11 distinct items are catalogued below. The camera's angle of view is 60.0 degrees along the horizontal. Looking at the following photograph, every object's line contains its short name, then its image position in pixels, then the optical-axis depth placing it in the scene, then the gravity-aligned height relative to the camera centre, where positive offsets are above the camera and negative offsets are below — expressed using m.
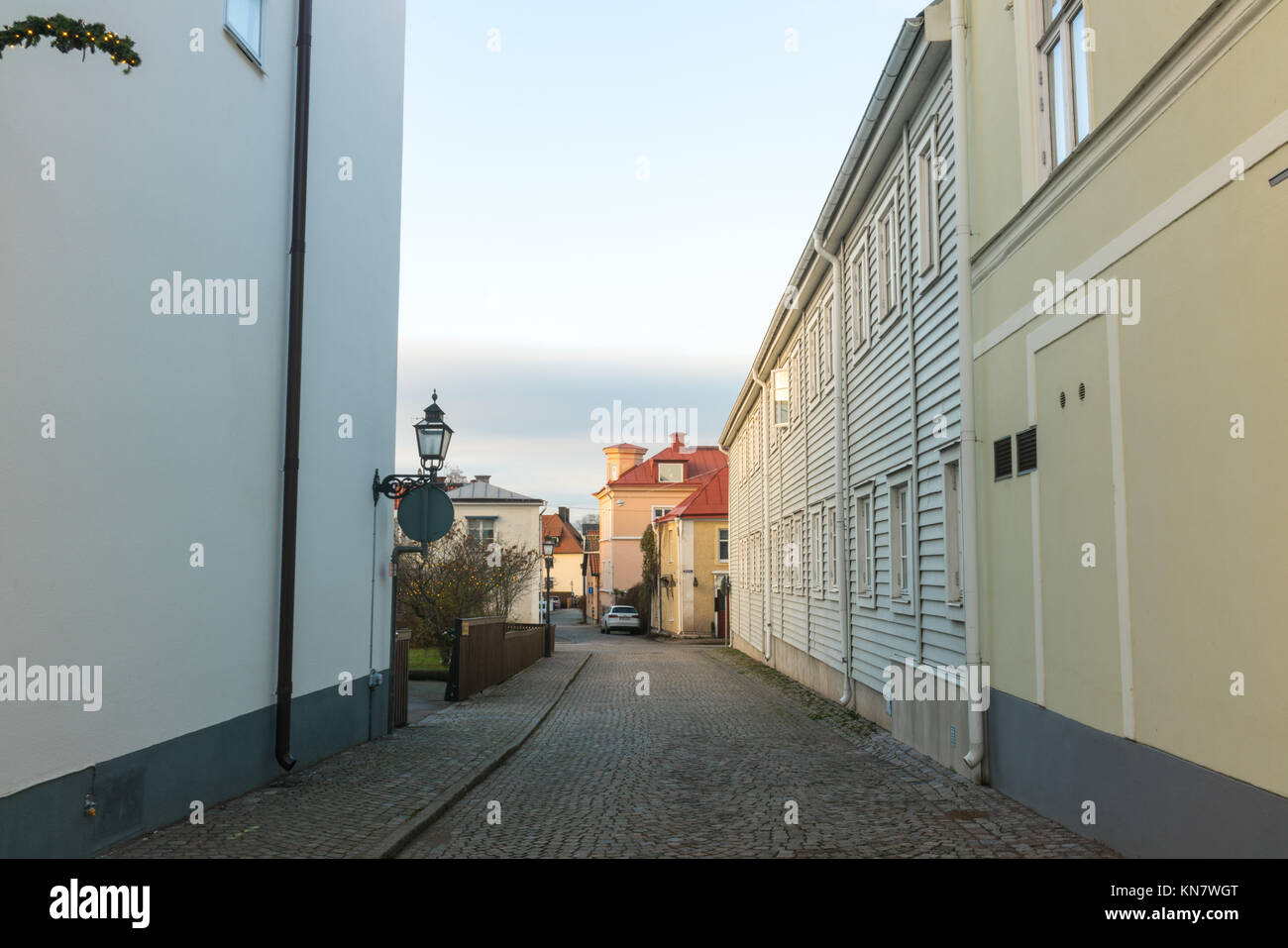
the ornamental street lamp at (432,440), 12.26 +1.34
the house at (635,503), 74.75 +3.91
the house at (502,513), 59.06 +2.56
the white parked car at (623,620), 58.69 -3.08
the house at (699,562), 49.84 -0.01
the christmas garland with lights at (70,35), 3.89 +1.84
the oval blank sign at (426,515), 11.68 +0.49
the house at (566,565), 103.25 -0.30
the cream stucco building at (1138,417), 4.96 +0.81
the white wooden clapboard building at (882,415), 10.57 +1.82
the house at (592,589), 87.06 -2.37
